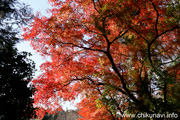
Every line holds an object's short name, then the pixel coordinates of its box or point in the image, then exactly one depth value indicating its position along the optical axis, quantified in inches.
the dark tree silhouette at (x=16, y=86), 296.6
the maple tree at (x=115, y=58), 217.6
